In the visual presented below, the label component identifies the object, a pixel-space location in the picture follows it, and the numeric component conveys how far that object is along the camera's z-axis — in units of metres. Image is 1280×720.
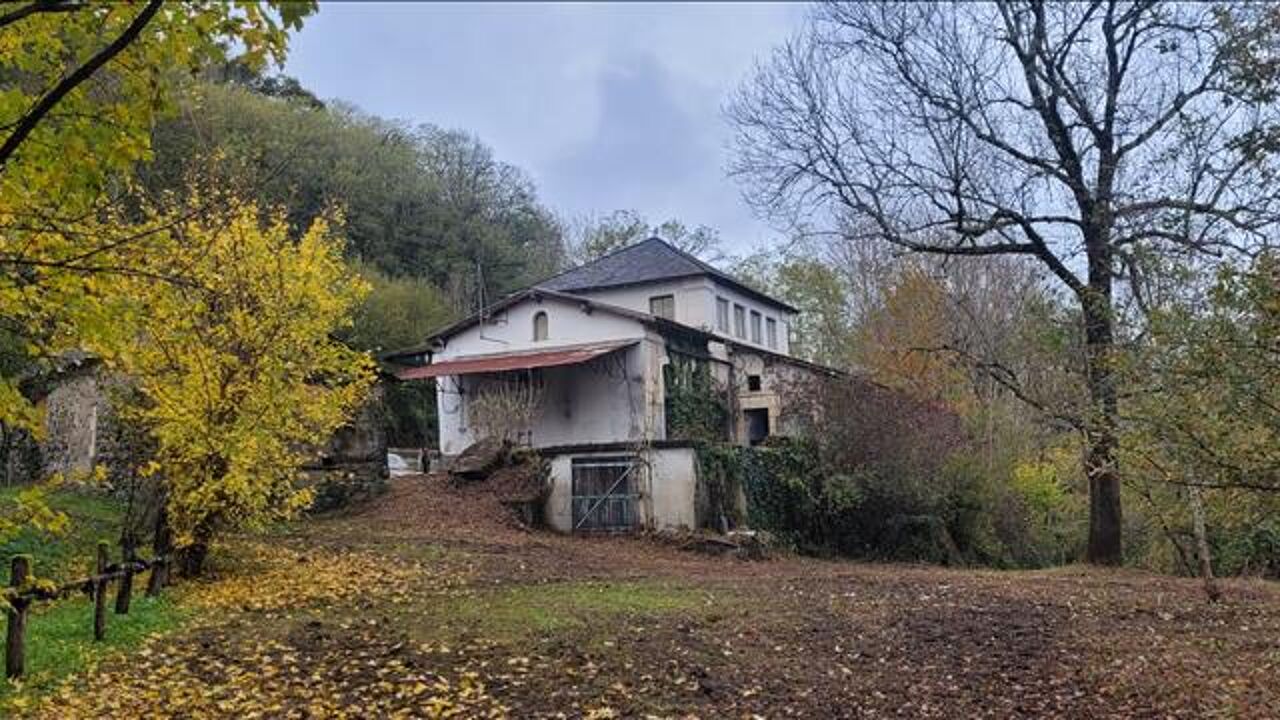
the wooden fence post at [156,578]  10.86
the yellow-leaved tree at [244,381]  11.45
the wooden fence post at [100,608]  8.77
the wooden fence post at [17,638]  7.45
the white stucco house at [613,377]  21.77
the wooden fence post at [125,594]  9.68
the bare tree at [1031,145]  15.97
